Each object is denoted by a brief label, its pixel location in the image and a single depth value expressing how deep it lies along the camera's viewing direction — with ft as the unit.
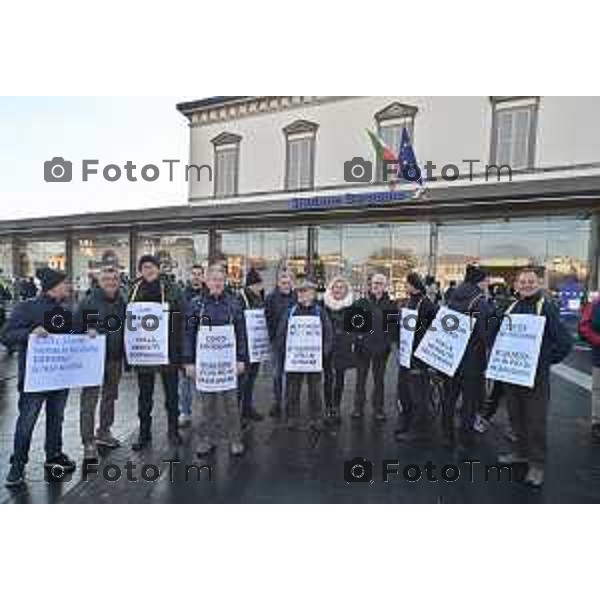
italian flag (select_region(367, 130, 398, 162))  57.31
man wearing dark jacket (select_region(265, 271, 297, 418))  20.40
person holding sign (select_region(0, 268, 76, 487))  13.46
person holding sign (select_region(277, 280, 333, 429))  18.15
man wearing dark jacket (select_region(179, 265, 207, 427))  19.84
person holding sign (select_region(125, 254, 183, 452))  16.58
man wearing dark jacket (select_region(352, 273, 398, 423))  20.20
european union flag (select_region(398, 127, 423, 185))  51.31
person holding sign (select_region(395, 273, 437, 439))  18.26
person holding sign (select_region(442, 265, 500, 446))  16.47
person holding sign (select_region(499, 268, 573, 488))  14.29
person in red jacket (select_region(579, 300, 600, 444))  19.27
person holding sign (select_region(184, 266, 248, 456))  16.05
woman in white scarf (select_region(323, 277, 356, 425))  20.94
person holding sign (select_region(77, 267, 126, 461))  15.24
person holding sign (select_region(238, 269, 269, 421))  19.52
